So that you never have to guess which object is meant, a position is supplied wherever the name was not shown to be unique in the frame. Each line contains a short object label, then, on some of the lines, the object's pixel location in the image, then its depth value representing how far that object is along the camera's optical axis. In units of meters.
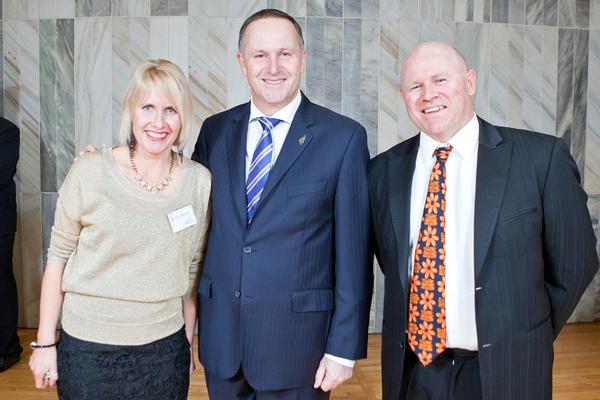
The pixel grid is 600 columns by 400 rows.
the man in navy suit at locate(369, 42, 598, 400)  1.72
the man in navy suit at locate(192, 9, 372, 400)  1.92
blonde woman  1.80
